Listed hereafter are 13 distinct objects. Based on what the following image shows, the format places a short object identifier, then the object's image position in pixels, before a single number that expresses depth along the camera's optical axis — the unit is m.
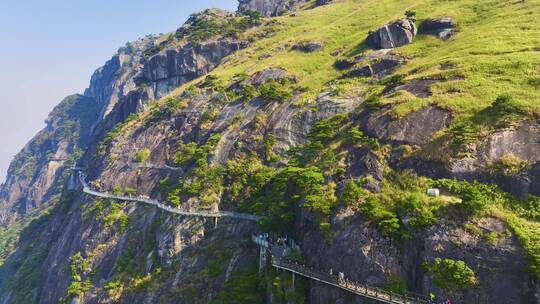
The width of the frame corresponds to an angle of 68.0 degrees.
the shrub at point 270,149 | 68.50
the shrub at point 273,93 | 80.19
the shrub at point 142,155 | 90.69
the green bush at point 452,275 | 31.28
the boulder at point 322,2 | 158.88
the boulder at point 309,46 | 106.12
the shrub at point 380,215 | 36.91
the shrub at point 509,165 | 37.56
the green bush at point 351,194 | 42.41
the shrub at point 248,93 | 86.12
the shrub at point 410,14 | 95.88
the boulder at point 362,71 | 82.06
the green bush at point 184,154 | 80.19
